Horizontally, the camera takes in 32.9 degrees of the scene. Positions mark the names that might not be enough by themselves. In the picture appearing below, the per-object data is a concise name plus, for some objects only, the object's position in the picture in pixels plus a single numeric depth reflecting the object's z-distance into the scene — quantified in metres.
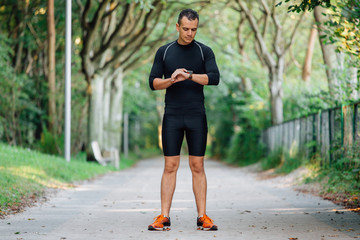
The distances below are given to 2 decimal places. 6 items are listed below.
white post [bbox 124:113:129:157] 41.06
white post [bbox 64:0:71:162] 18.08
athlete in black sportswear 6.72
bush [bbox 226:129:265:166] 28.14
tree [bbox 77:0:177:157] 21.17
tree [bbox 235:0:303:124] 24.09
